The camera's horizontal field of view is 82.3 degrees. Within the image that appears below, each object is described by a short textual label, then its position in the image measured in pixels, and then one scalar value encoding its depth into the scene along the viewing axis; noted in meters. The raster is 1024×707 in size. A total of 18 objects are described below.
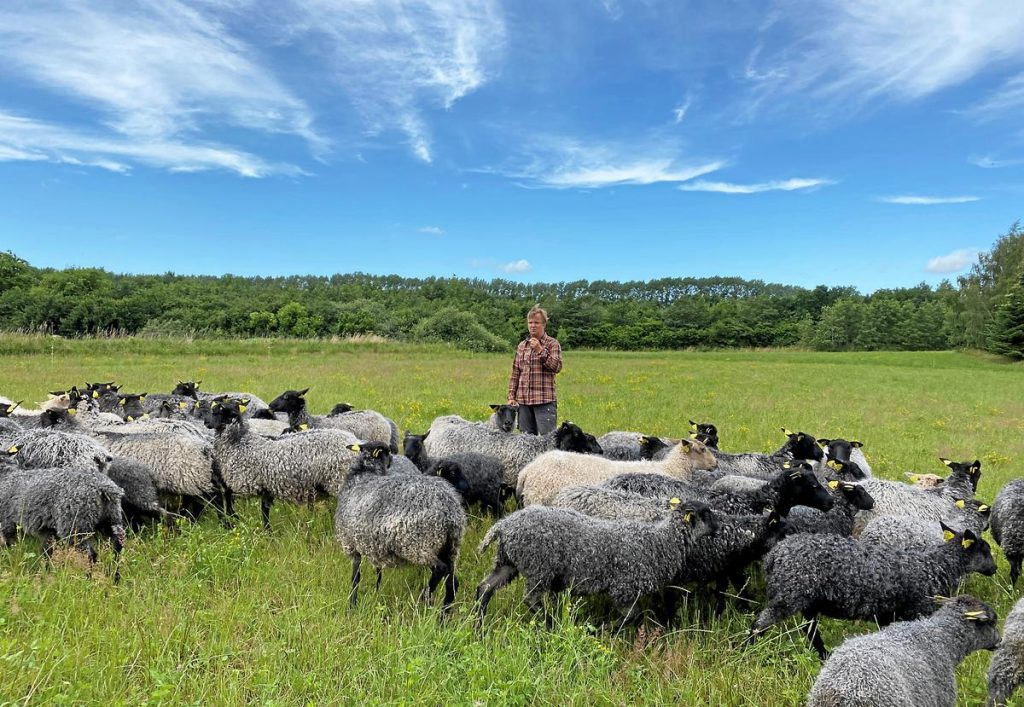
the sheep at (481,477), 8.27
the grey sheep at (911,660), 3.47
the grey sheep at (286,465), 7.76
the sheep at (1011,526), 6.49
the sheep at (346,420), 10.39
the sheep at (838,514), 6.16
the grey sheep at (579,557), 5.11
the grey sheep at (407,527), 5.48
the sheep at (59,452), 7.28
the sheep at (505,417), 10.77
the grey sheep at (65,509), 5.63
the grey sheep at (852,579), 4.90
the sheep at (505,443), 9.12
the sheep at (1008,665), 4.13
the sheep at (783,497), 6.26
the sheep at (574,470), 7.54
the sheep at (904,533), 5.68
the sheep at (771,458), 8.81
